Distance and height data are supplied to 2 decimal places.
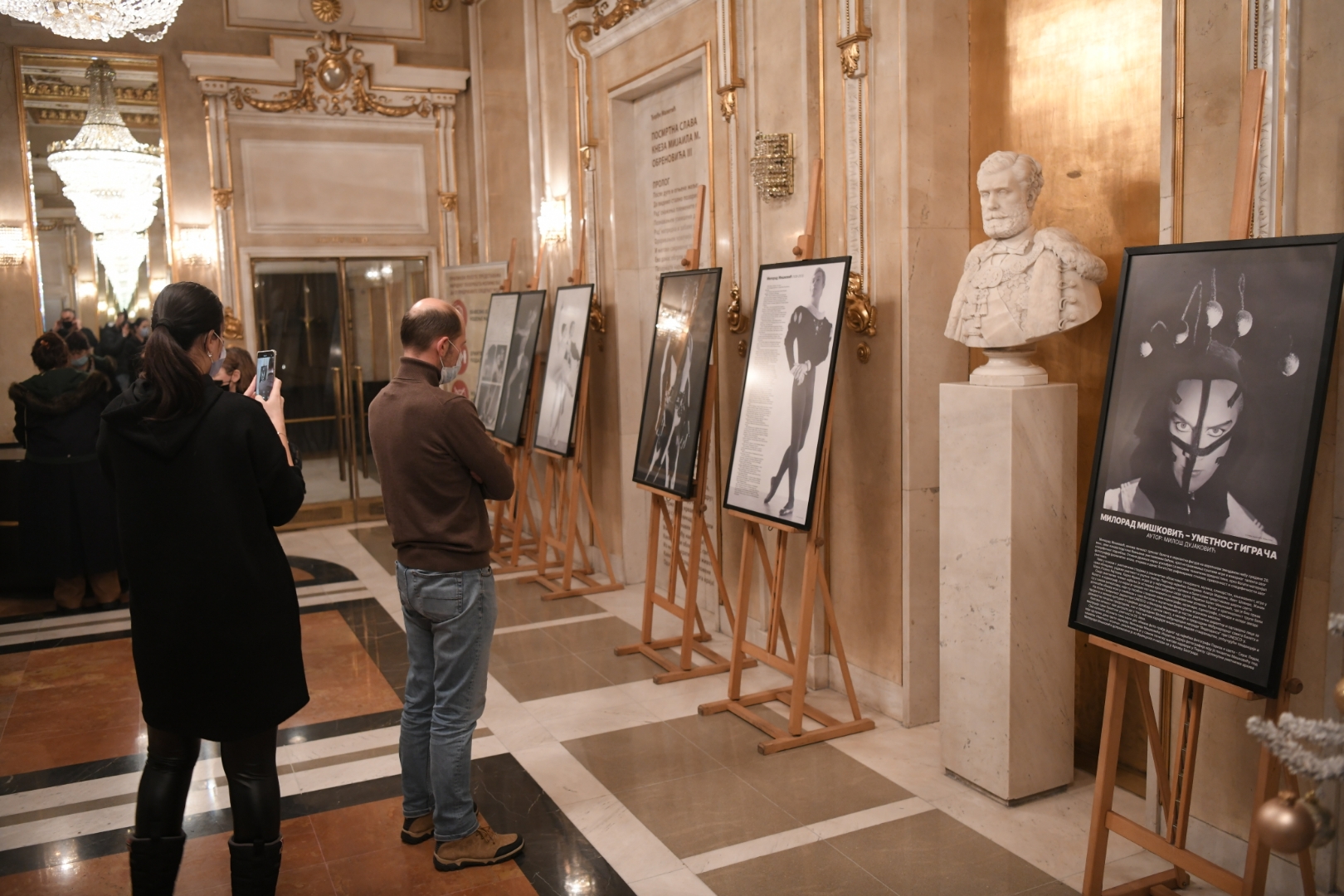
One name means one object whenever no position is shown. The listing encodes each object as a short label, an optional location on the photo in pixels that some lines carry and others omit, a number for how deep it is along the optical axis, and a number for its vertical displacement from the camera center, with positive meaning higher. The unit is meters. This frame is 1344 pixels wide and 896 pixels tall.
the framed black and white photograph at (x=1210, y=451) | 2.40 -0.33
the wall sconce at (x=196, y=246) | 8.44 +0.74
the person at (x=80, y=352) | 6.74 -0.07
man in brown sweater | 2.96 -0.60
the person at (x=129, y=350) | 8.11 -0.08
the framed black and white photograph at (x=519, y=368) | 7.19 -0.25
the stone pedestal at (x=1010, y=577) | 3.43 -0.84
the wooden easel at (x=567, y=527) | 6.48 -1.26
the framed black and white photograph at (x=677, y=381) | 4.89 -0.26
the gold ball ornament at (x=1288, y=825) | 1.56 -0.75
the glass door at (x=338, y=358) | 9.02 -0.20
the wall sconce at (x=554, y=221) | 7.33 +0.76
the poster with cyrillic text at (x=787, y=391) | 4.04 -0.26
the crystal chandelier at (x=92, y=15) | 5.33 +1.66
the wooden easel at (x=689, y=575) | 4.89 -1.20
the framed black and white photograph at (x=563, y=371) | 6.49 -0.25
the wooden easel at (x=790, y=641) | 4.09 -1.28
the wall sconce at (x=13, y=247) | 7.93 +0.71
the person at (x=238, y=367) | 4.18 -0.11
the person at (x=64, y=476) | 6.43 -0.82
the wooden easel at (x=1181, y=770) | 2.48 -1.16
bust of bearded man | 3.38 +0.15
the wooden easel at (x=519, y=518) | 7.19 -1.36
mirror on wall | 7.78 +1.21
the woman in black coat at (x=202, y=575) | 2.41 -0.55
